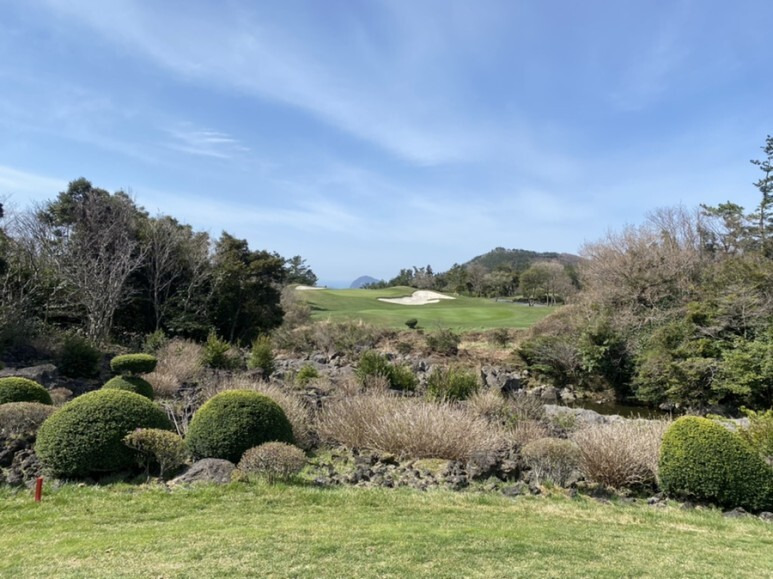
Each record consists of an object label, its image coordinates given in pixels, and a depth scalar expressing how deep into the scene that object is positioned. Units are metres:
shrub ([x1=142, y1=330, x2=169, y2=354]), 17.09
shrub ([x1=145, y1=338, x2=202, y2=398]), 12.23
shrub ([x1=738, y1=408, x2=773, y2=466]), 7.18
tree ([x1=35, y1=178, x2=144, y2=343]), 18.16
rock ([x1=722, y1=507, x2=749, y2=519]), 6.18
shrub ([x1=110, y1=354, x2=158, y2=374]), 10.00
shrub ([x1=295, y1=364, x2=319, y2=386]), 14.45
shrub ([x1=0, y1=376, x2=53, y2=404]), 8.44
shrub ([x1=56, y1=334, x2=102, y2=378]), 13.30
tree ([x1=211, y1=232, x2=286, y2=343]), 21.98
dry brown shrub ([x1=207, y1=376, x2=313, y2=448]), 8.77
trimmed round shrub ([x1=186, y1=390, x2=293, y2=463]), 7.08
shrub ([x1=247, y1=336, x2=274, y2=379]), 16.56
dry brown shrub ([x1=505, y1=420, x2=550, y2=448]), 8.96
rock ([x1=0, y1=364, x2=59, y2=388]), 10.71
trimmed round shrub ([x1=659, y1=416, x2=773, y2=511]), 6.45
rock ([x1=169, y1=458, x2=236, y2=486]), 6.35
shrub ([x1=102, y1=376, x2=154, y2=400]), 9.87
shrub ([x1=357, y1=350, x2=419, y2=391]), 13.72
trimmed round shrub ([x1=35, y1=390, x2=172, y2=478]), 6.29
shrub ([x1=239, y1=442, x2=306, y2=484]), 6.41
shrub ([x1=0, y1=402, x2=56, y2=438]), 7.52
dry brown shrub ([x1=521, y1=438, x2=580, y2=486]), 7.19
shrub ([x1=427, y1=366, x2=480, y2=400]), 12.29
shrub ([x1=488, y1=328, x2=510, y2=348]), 30.02
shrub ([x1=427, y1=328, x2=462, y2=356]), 26.78
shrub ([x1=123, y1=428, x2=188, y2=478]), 6.41
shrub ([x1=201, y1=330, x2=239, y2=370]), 16.06
